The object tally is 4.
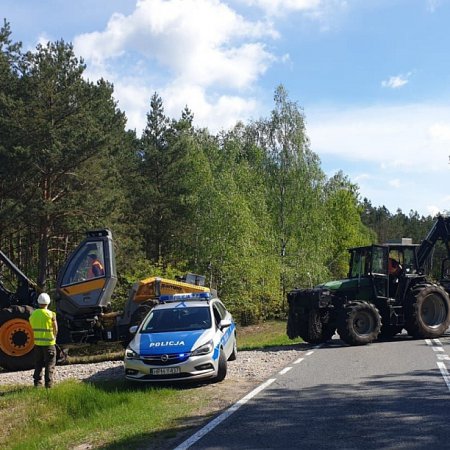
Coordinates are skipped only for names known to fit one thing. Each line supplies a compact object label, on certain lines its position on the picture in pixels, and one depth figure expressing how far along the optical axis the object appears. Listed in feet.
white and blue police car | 36.32
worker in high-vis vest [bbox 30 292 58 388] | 39.29
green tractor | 58.54
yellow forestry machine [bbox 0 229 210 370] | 55.16
